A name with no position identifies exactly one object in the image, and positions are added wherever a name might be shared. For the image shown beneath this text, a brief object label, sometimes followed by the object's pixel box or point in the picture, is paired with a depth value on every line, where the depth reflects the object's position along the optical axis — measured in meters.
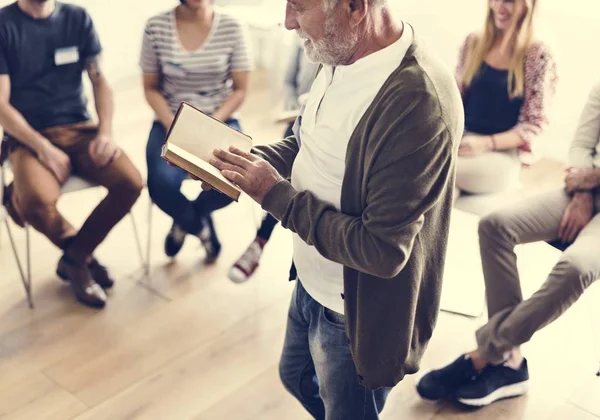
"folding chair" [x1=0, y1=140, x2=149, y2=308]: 2.55
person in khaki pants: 2.12
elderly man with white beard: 1.17
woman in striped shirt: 2.68
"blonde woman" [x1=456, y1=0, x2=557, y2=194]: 2.48
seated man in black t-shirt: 2.50
